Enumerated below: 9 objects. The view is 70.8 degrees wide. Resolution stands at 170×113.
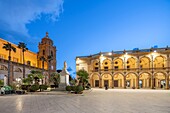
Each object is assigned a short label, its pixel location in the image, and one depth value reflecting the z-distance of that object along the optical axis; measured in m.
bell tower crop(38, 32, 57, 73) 47.56
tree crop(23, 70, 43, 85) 24.17
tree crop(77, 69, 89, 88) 28.47
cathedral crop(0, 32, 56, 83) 28.69
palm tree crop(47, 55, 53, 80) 45.49
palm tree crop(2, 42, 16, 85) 29.26
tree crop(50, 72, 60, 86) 32.51
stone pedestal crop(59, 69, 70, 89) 22.47
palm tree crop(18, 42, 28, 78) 34.71
